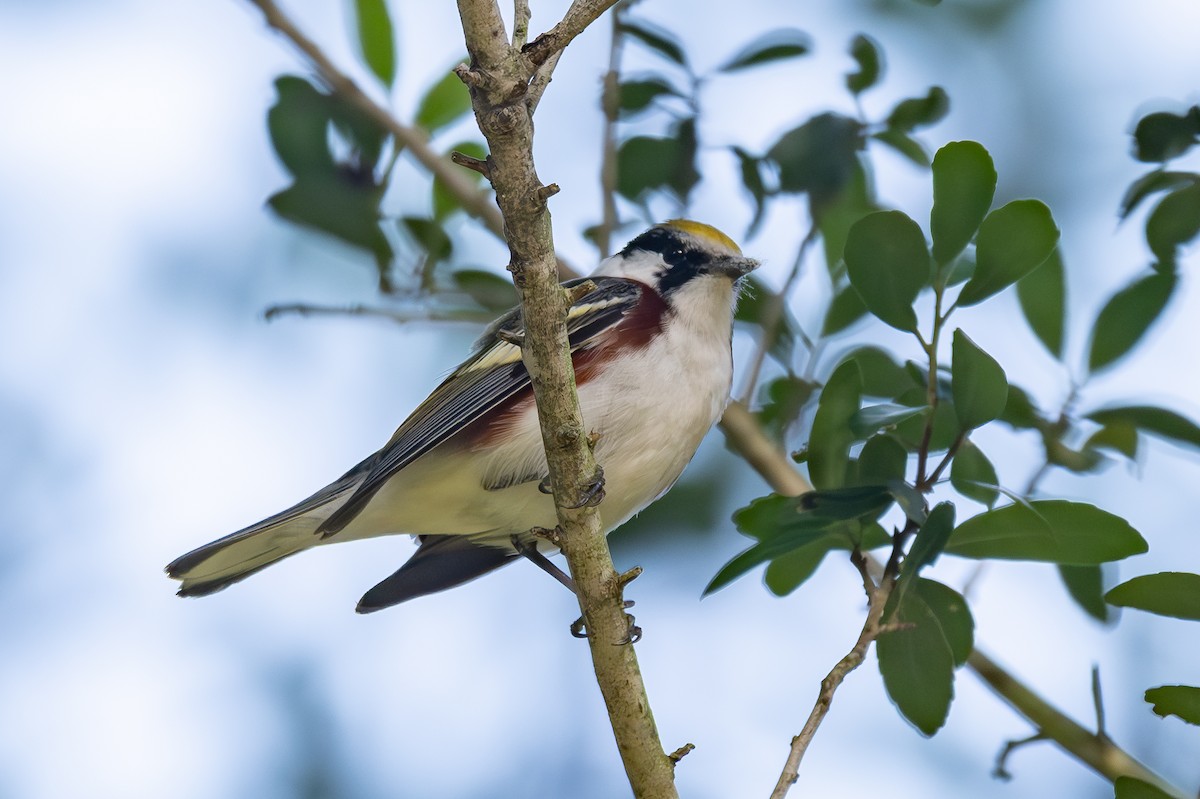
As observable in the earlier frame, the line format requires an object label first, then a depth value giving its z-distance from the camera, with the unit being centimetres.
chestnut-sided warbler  544
